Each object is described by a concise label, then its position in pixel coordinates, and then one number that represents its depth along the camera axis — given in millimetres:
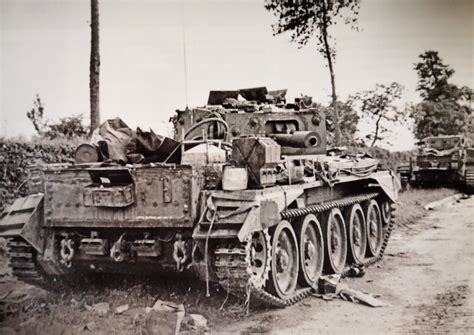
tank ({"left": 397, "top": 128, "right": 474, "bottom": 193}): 17456
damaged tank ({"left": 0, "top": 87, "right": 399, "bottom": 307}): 5676
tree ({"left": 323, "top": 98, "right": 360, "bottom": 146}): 16672
